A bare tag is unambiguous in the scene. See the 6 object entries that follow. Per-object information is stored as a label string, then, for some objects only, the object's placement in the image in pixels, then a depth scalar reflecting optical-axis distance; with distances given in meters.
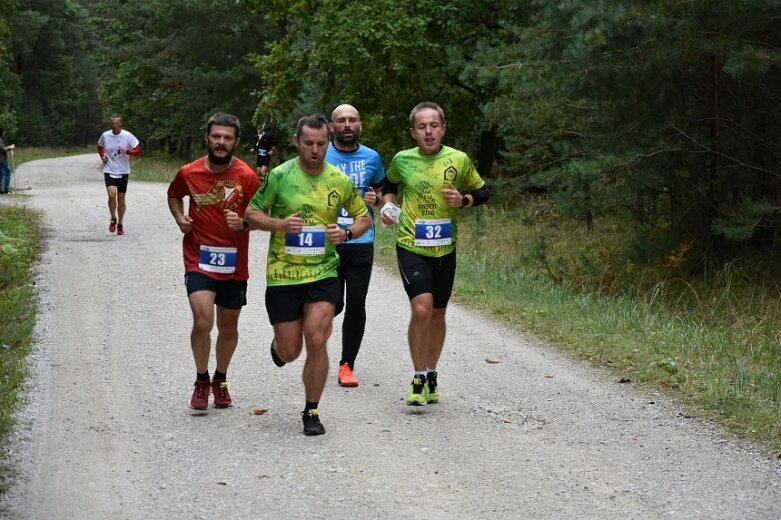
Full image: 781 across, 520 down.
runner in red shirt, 13.72
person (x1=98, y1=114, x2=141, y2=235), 35.12
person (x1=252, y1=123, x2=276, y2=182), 48.48
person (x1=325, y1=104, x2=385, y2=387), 15.82
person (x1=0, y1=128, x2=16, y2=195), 54.35
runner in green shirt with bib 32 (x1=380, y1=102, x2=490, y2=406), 14.46
